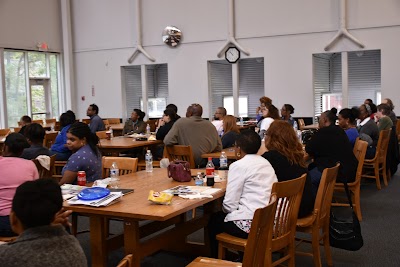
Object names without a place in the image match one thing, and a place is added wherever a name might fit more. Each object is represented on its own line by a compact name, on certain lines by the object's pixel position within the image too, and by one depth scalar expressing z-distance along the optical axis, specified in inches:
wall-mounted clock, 481.1
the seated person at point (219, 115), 323.5
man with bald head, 246.7
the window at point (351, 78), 496.4
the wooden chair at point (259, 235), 99.7
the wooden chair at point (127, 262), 75.2
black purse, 153.1
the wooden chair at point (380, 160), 281.4
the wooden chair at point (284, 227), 127.3
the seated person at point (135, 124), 363.3
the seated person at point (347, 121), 258.2
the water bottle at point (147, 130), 351.3
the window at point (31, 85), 509.7
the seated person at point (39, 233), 72.0
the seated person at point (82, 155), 165.5
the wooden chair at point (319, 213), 145.9
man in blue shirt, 385.1
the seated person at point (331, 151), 212.1
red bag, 161.8
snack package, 126.3
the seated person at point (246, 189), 135.6
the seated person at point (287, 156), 148.0
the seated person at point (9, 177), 140.9
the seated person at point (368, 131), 284.7
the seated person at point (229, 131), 266.7
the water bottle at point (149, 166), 186.1
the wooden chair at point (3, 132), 365.7
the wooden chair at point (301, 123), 412.7
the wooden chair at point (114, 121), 504.1
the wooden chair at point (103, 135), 318.3
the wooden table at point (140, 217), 121.6
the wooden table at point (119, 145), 276.1
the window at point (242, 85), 525.0
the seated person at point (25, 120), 368.6
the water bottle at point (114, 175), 156.0
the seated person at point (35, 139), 205.7
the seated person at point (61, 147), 280.8
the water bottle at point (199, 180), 156.9
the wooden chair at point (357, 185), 216.7
